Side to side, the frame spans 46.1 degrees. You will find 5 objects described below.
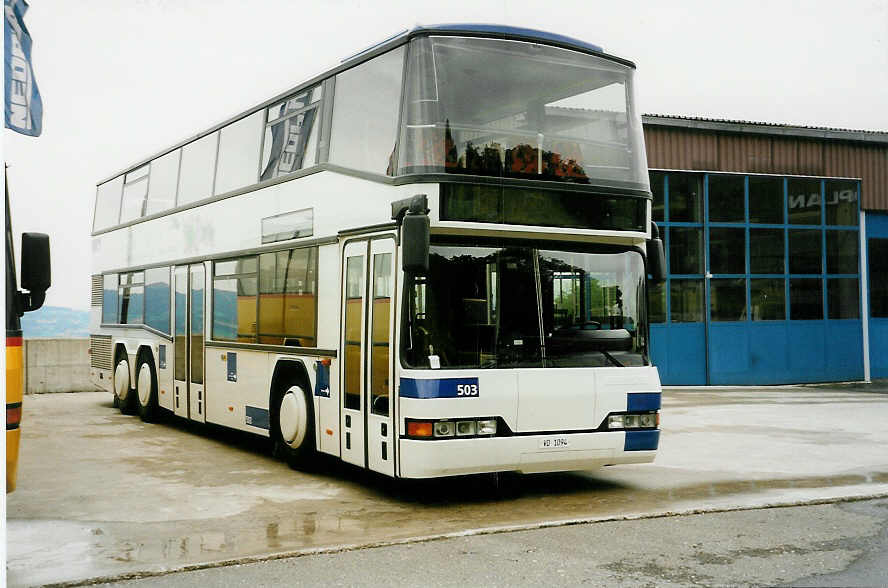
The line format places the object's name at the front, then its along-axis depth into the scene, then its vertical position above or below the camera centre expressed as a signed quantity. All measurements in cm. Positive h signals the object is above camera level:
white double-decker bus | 873 +57
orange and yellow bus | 659 +14
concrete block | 2255 -79
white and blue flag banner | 1005 +254
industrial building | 2328 +159
